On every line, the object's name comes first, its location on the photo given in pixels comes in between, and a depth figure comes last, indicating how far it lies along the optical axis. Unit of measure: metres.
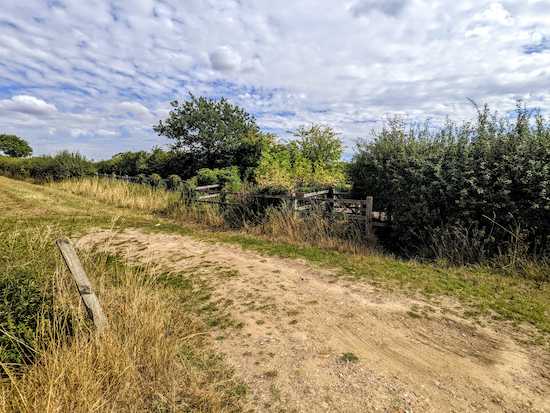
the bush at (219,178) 14.06
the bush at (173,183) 15.46
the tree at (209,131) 18.73
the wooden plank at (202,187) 13.10
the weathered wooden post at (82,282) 2.79
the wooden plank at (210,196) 12.19
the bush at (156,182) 16.12
